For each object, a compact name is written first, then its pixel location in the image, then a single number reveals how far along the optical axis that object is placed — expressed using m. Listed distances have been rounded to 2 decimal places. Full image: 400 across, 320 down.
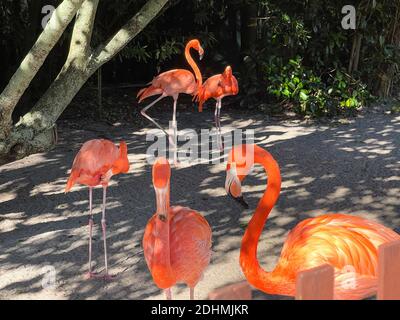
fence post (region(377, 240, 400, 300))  1.57
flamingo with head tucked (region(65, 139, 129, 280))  3.88
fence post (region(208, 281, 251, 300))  1.39
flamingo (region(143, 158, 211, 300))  2.80
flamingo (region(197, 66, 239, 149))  6.88
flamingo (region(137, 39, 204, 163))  6.67
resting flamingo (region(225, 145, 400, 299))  2.66
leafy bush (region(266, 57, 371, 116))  8.73
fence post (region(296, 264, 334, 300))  1.43
